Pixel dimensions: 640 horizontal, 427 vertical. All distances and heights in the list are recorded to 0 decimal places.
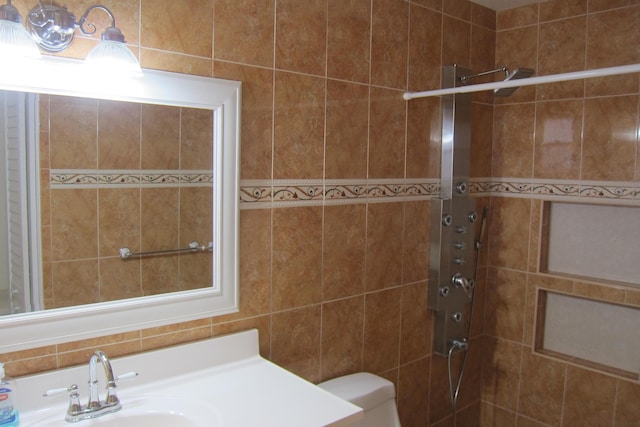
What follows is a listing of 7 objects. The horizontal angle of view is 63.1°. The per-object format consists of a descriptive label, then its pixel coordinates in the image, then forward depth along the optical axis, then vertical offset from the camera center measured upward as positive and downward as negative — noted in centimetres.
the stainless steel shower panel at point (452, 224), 252 -20
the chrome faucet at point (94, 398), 138 -60
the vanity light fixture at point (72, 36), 132 +36
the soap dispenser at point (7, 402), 128 -56
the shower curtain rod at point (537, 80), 163 +37
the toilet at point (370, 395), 202 -83
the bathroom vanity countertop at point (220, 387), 140 -63
